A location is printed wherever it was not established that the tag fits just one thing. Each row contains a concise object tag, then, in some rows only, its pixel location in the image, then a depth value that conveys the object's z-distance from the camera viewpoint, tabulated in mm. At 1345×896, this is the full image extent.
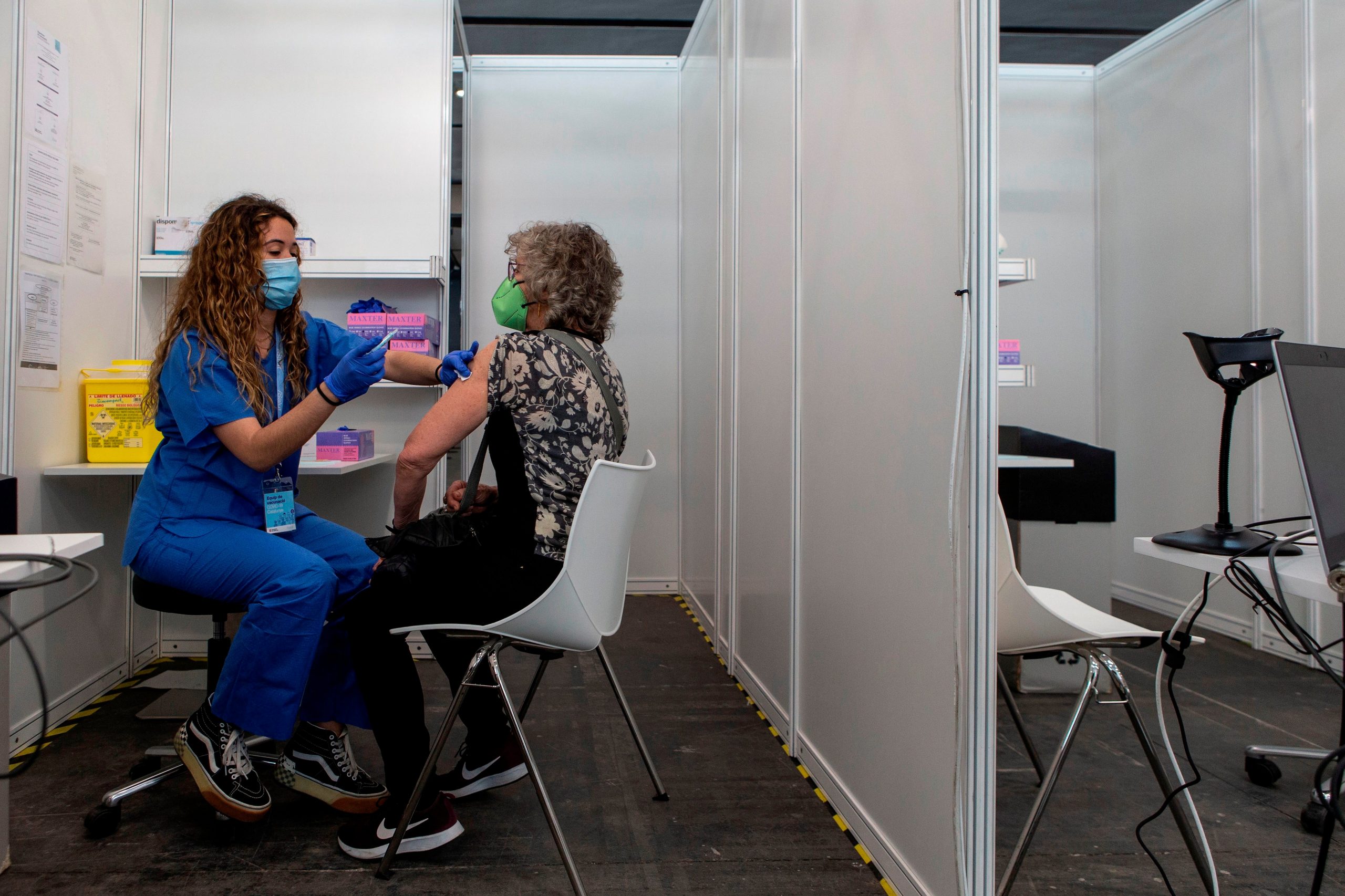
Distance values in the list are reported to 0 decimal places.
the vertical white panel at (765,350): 2352
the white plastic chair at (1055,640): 1389
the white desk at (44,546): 965
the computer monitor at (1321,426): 982
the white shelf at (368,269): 3021
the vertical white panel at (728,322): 3012
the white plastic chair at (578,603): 1562
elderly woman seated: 1678
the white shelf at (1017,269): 2238
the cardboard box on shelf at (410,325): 3059
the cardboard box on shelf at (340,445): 2709
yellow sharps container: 2555
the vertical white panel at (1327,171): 2893
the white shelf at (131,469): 2391
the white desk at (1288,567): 1032
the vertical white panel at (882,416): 1418
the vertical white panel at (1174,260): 3312
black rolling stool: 1785
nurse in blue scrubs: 1755
